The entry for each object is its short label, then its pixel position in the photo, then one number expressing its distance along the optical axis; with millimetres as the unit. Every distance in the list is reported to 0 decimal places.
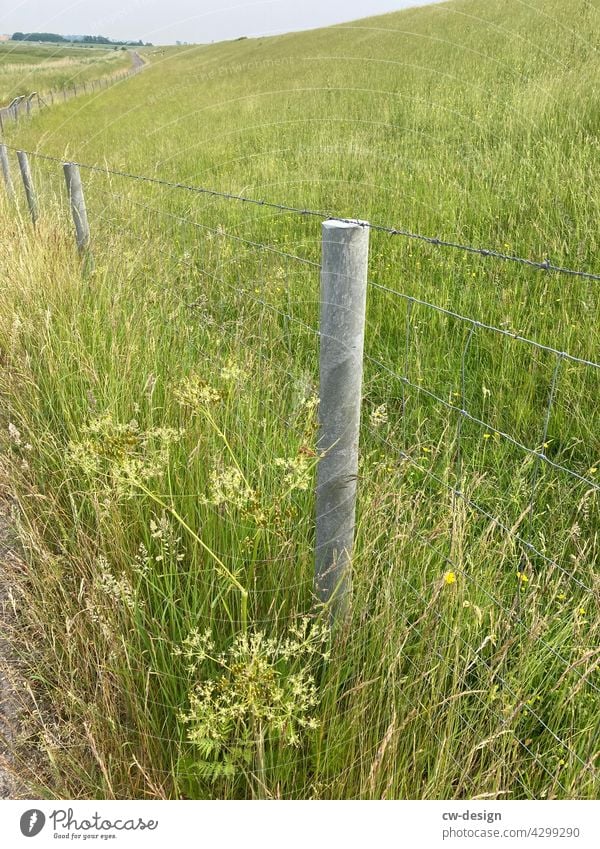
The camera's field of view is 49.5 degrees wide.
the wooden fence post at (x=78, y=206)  4371
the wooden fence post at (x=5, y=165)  7338
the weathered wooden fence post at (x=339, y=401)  1590
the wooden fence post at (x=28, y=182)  5617
